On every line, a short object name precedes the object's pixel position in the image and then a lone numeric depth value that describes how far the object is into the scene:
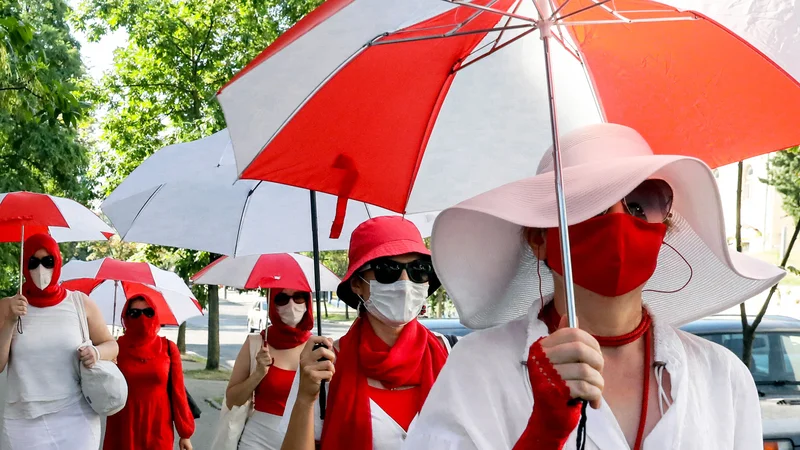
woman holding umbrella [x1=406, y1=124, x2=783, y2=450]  2.07
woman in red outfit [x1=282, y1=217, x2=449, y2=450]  3.51
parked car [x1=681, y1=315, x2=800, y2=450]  7.36
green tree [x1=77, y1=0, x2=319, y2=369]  18.42
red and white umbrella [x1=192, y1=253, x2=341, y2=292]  6.25
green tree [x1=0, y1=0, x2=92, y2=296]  21.30
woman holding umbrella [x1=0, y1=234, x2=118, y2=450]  6.19
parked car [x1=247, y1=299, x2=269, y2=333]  34.75
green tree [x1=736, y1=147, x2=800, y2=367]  16.08
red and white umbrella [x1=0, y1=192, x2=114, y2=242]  7.19
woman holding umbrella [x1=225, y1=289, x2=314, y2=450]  5.58
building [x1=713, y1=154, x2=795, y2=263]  38.03
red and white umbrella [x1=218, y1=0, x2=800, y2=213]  2.74
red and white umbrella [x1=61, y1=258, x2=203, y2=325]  8.18
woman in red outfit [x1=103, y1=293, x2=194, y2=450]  7.15
